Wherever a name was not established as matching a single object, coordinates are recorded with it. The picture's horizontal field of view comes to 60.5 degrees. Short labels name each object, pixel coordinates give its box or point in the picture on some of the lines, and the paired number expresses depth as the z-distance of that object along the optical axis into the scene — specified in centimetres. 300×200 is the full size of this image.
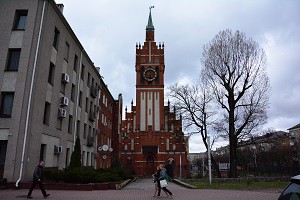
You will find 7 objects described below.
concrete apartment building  1490
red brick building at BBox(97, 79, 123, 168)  3381
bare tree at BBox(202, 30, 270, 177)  2650
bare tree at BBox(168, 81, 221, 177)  3194
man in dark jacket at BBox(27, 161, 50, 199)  1097
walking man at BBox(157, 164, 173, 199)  1294
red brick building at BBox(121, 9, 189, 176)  4575
